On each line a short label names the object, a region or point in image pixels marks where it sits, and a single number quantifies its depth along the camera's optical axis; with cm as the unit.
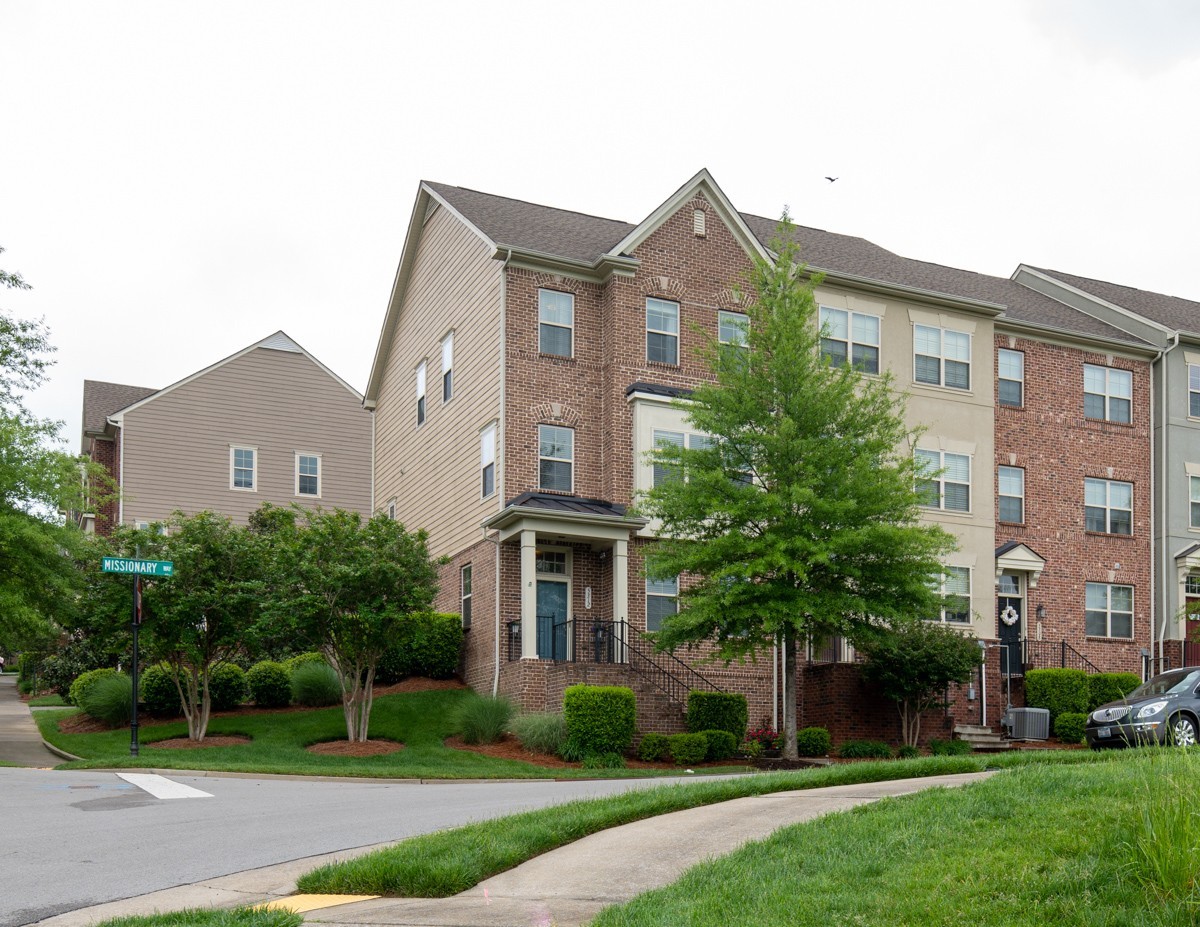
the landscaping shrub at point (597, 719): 2377
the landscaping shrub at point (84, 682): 2929
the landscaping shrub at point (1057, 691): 3016
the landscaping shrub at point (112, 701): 2692
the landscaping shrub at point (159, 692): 2738
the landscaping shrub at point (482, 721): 2488
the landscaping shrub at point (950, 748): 2702
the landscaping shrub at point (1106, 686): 3062
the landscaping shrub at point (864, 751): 2614
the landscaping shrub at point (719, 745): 2472
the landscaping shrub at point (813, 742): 2588
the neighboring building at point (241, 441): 4200
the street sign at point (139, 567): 2120
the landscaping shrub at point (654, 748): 2425
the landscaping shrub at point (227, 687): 2802
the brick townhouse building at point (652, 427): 2780
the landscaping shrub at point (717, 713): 2542
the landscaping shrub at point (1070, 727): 2920
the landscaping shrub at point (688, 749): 2405
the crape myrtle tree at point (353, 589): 2370
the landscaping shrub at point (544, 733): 2395
